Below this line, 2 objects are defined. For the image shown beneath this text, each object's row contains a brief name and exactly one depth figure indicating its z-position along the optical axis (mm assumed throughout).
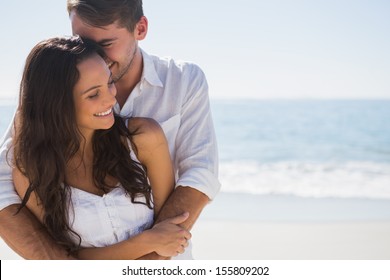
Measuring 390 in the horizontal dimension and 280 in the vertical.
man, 2223
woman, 2025
